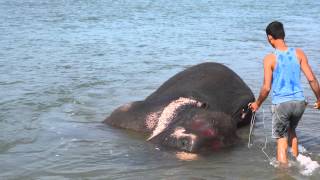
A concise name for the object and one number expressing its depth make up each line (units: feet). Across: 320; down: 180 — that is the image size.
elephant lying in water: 48.83
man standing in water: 41.45
